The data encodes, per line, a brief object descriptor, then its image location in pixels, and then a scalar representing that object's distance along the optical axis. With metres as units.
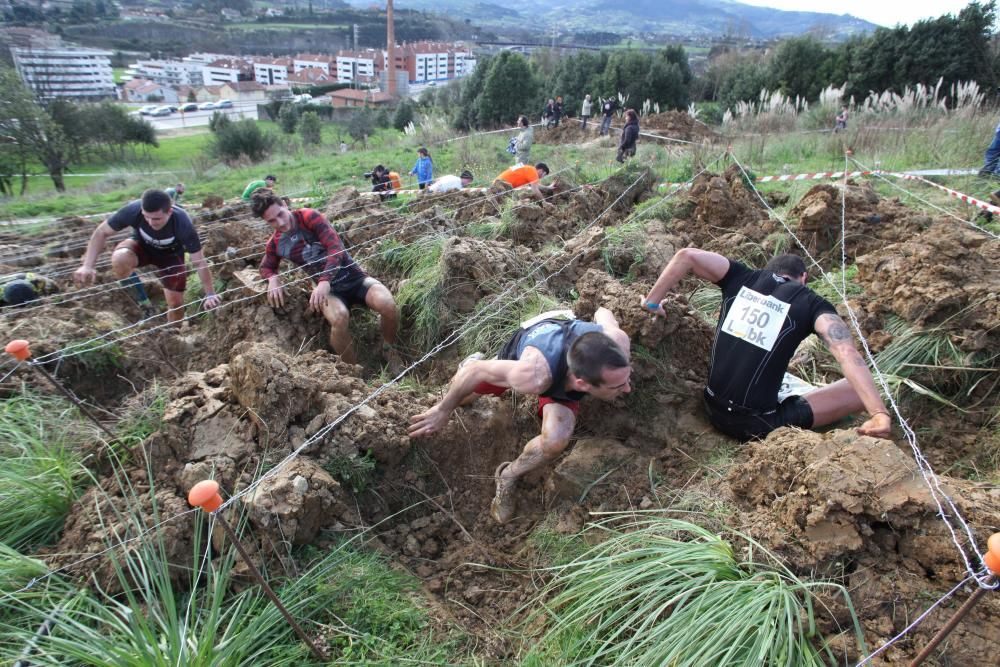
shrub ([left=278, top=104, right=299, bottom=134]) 37.61
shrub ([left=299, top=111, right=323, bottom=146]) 32.49
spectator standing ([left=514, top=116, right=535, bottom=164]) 11.60
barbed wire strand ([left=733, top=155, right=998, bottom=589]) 1.68
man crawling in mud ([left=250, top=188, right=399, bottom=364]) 4.25
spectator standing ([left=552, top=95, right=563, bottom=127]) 19.42
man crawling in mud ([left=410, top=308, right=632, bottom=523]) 2.52
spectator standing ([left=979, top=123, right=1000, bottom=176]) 6.41
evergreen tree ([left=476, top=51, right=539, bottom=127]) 28.58
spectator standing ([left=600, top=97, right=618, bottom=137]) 16.75
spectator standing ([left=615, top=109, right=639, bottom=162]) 11.37
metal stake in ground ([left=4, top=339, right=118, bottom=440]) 2.19
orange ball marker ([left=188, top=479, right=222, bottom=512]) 1.50
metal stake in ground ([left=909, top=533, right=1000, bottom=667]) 1.20
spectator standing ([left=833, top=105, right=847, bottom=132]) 11.99
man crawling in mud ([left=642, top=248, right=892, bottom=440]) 2.87
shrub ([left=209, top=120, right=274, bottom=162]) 26.23
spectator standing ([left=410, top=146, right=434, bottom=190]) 10.01
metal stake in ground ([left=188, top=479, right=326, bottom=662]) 1.50
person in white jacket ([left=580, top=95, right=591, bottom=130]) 18.44
